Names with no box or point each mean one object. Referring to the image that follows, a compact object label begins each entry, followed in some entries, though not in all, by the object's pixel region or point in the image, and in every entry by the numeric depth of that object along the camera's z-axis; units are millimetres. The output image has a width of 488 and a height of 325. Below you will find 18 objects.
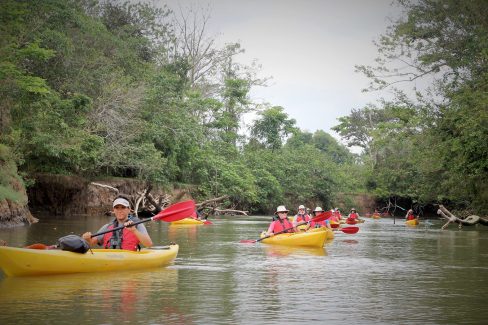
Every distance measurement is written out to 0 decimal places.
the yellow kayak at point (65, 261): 8148
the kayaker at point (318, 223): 17408
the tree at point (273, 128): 51062
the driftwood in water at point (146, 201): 28728
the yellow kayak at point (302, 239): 14344
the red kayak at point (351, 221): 27294
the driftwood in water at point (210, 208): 30961
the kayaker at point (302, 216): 17375
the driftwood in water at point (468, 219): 22641
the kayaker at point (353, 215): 29169
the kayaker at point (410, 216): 33781
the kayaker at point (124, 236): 9094
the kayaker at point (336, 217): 25358
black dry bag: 8469
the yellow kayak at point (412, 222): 32125
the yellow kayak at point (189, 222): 25891
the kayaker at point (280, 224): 15188
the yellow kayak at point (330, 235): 17828
